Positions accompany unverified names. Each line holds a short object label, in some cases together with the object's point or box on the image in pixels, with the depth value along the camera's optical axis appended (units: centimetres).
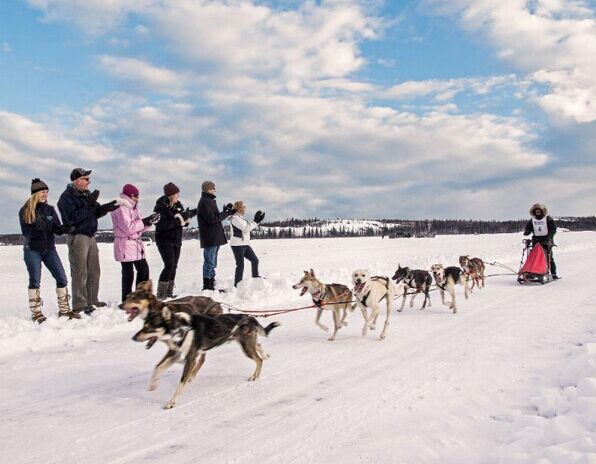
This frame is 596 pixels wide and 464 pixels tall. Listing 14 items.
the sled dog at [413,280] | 927
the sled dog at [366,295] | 710
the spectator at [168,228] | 908
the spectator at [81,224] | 782
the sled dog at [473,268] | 1194
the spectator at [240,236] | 1079
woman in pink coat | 822
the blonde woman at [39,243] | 744
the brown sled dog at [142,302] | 432
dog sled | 1291
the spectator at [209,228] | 1014
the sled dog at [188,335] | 430
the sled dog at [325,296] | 708
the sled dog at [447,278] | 935
